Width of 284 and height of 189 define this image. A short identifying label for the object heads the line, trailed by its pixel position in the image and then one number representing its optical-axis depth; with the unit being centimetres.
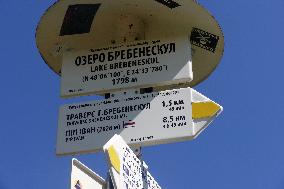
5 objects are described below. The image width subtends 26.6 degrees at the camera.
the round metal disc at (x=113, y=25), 480
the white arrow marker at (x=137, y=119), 426
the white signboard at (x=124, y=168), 323
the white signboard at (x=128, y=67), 466
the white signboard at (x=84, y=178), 345
